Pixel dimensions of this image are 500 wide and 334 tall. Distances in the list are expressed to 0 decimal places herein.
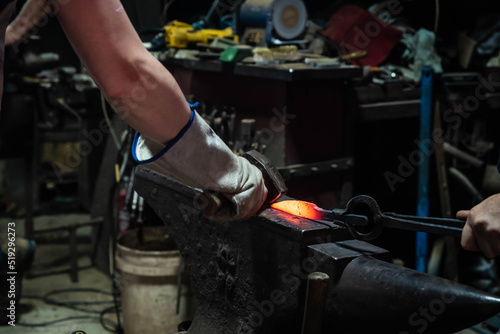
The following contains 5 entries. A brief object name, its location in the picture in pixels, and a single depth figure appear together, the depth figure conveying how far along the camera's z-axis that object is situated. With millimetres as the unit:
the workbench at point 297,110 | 2893
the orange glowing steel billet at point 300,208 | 1656
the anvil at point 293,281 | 1275
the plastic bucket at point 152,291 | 3002
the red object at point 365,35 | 3605
